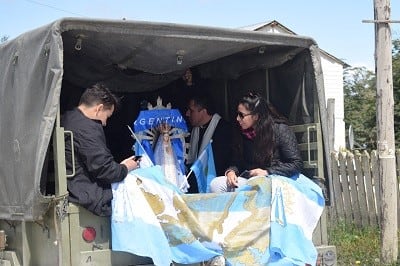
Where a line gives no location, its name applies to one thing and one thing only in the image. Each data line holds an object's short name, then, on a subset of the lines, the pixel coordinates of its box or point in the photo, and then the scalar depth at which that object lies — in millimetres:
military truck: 4625
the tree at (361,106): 27500
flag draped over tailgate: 4828
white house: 30500
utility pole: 7825
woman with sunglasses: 5762
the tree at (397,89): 21781
